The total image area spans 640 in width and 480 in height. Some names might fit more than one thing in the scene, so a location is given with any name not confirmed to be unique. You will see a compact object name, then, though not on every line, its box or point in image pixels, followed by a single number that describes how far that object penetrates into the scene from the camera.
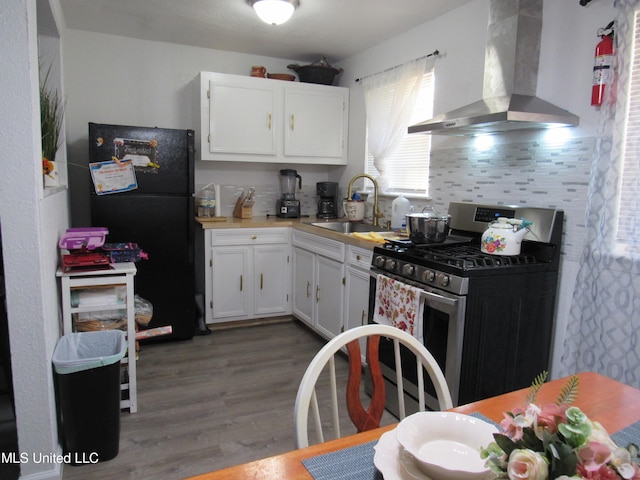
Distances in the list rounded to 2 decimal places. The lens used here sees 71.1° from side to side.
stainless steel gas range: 1.98
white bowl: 0.79
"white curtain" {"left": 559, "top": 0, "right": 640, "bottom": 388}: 1.84
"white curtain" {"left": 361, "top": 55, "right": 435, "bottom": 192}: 3.19
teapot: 2.17
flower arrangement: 0.51
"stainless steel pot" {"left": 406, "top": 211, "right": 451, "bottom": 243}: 2.44
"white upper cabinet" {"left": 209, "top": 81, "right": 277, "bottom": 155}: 3.60
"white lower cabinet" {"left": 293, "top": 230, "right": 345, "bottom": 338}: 3.15
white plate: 0.74
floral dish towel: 2.14
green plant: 2.27
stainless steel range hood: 2.13
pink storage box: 2.34
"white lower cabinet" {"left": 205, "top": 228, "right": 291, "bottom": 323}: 3.57
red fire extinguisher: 1.93
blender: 3.98
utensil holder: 3.85
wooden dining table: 0.82
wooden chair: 1.09
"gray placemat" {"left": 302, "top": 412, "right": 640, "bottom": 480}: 0.81
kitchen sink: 3.70
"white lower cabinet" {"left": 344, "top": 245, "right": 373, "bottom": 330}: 2.83
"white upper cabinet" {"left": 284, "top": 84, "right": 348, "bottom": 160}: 3.88
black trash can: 1.91
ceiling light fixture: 2.58
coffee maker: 4.10
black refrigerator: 3.06
